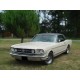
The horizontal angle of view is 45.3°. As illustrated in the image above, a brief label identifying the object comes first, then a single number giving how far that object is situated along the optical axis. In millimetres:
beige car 3603
